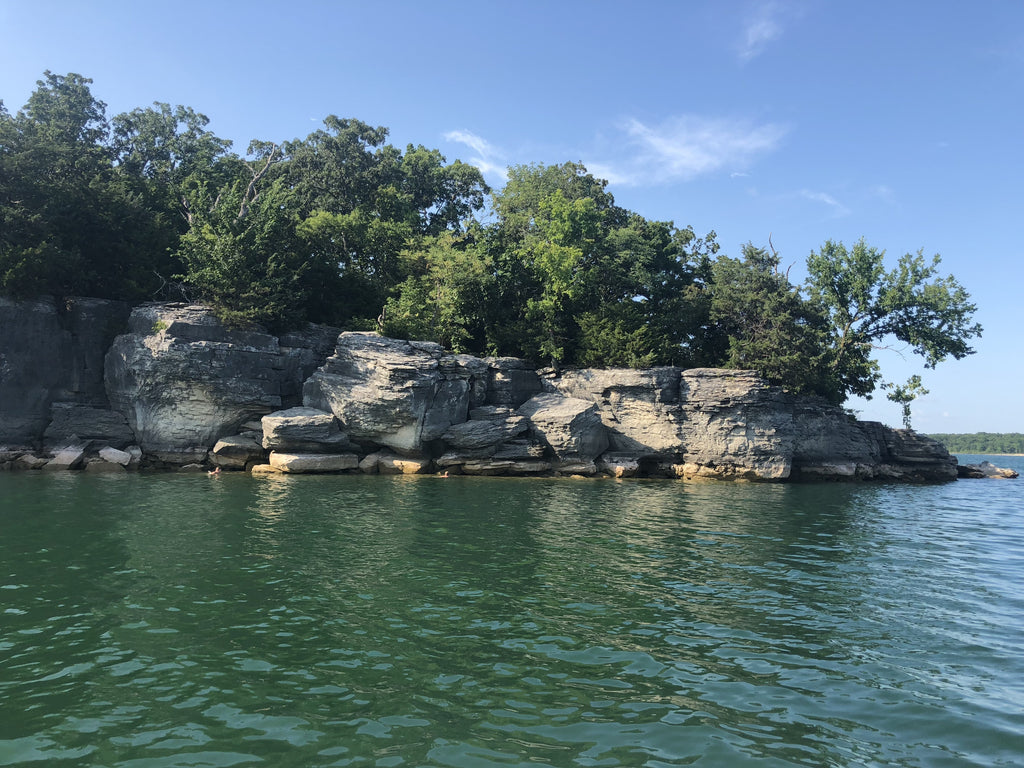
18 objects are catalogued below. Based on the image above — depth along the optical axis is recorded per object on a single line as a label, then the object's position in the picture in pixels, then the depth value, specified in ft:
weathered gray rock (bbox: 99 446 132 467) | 92.22
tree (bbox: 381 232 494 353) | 113.29
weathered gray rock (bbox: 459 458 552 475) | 102.89
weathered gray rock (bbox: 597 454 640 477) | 106.52
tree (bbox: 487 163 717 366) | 118.83
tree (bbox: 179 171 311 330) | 100.53
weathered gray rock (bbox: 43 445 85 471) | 90.58
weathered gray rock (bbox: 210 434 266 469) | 97.40
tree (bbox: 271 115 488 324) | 126.41
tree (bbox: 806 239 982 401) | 128.57
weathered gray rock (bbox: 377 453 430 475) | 101.04
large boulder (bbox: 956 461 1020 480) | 140.97
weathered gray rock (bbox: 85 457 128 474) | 91.66
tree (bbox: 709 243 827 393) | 115.85
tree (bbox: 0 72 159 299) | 92.99
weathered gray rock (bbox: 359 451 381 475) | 100.17
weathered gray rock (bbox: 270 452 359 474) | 94.38
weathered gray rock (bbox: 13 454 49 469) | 89.61
